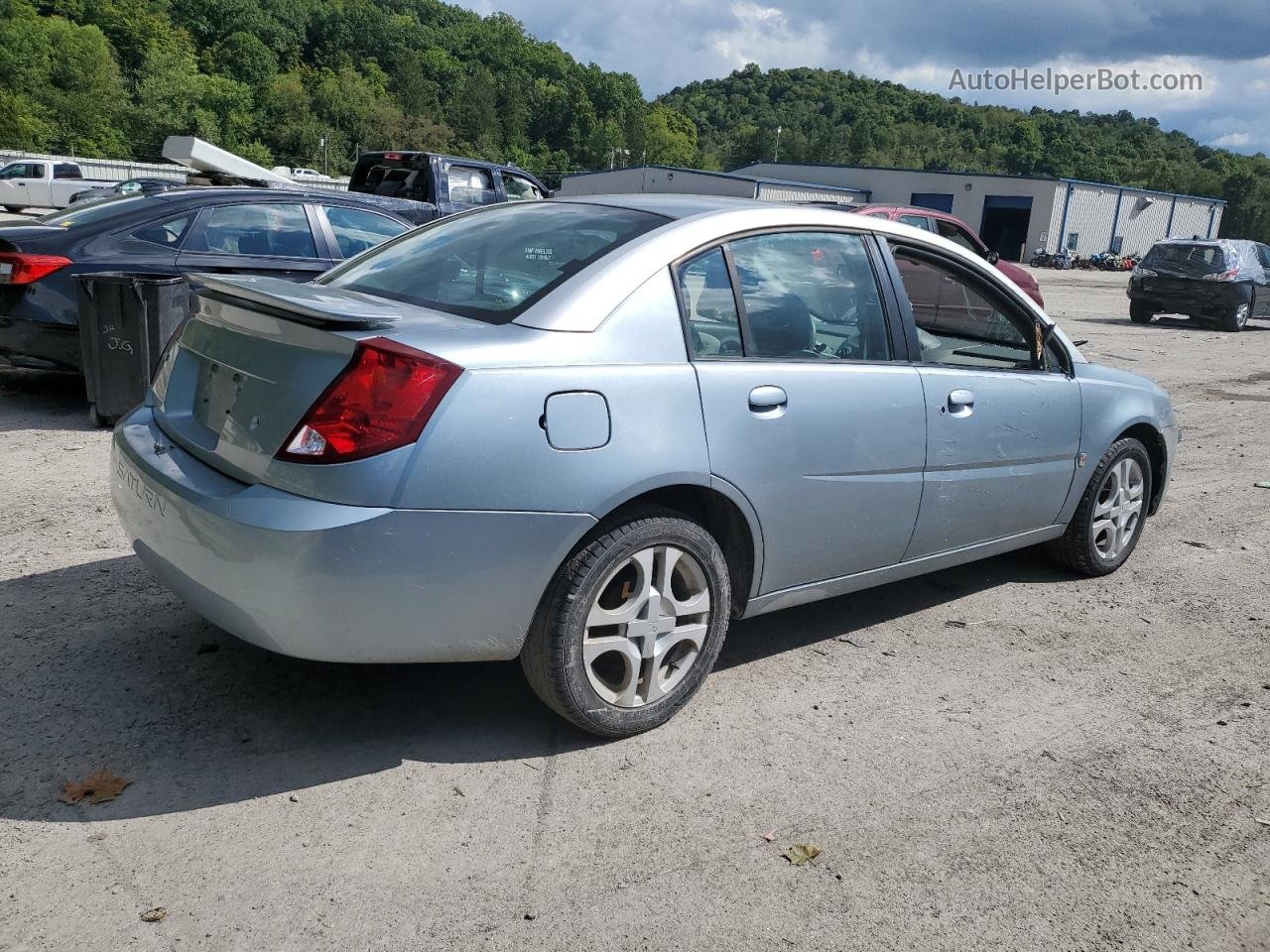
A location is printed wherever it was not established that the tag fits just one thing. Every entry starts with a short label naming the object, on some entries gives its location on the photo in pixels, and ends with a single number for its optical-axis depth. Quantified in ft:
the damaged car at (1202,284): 66.03
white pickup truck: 126.52
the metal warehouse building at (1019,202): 198.29
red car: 42.39
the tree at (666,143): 493.36
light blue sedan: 9.43
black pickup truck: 44.27
